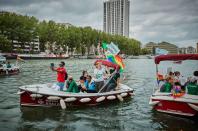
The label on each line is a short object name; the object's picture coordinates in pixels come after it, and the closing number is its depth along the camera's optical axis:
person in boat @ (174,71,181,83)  8.32
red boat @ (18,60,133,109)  8.12
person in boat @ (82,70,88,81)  9.26
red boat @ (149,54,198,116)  7.13
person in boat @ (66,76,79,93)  8.61
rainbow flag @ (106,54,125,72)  10.01
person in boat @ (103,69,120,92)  9.56
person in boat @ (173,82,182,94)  7.60
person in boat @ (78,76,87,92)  9.04
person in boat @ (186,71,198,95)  7.48
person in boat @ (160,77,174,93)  8.17
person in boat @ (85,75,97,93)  9.10
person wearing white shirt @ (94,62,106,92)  9.45
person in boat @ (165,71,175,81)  8.35
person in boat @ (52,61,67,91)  8.67
